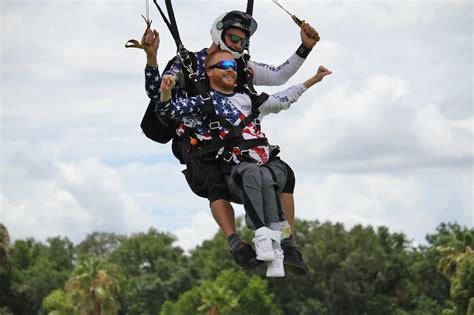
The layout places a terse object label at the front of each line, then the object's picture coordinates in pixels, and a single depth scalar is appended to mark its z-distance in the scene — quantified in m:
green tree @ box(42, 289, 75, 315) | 48.41
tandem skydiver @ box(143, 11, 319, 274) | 10.45
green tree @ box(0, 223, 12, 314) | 61.47
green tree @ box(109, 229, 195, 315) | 71.44
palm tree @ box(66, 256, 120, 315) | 47.94
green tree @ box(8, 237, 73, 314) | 71.69
